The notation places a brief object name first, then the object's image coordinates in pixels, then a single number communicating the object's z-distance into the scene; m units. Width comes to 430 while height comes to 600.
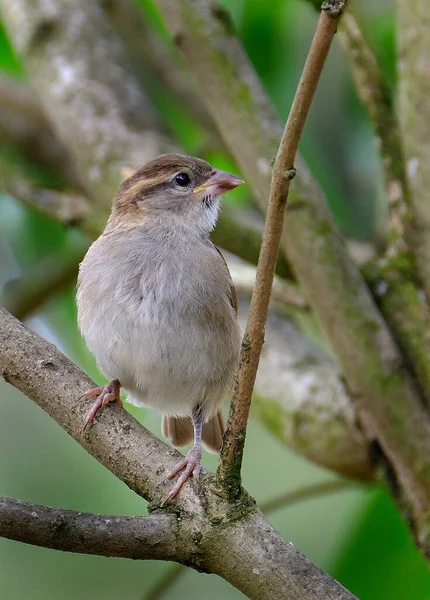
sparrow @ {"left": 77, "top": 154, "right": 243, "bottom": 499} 6.81
